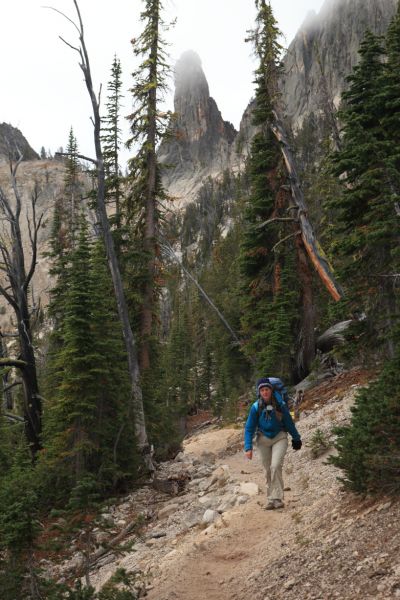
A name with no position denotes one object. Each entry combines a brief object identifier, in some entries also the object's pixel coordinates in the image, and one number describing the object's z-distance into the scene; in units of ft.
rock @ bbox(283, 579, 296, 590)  14.07
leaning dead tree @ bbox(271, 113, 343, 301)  51.02
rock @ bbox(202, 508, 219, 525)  25.16
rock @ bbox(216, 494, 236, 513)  26.24
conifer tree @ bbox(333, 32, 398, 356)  25.36
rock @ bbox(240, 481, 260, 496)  27.45
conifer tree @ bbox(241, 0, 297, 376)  60.75
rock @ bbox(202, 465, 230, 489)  33.78
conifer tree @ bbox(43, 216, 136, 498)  37.55
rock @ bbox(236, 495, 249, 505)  26.08
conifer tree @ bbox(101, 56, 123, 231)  69.21
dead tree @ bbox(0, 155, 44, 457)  47.28
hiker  22.75
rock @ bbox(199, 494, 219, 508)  29.07
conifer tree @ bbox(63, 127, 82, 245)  105.81
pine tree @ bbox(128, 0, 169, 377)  53.72
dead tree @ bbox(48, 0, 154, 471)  42.35
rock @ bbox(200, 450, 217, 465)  47.45
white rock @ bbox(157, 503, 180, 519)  31.07
